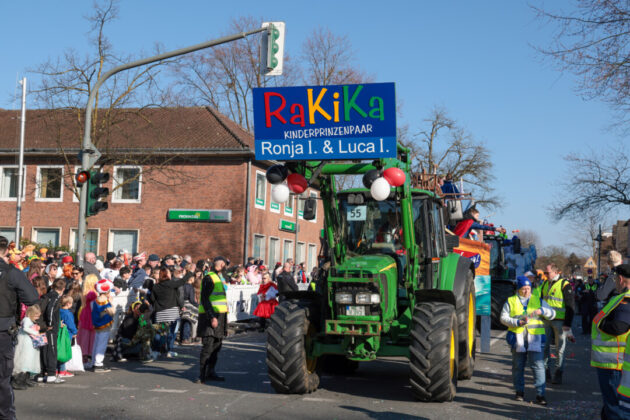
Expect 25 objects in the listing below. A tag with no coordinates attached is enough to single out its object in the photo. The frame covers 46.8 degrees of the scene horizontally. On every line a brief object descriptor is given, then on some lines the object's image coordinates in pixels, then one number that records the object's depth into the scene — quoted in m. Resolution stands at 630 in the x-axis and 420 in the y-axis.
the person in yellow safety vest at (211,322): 10.74
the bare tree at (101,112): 25.48
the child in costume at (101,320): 11.99
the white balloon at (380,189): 8.91
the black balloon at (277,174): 9.40
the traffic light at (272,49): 13.32
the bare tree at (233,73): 45.38
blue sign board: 9.25
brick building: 32.97
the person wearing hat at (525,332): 9.39
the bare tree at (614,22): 12.39
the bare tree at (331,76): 43.38
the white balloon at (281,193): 9.36
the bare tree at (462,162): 49.16
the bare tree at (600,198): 26.73
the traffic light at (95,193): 13.91
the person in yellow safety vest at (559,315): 11.30
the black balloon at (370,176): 9.07
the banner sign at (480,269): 15.13
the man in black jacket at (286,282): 18.06
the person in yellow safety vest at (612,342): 6.55
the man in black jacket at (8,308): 7.27
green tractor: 8.91
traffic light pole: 13.48
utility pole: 30.61
